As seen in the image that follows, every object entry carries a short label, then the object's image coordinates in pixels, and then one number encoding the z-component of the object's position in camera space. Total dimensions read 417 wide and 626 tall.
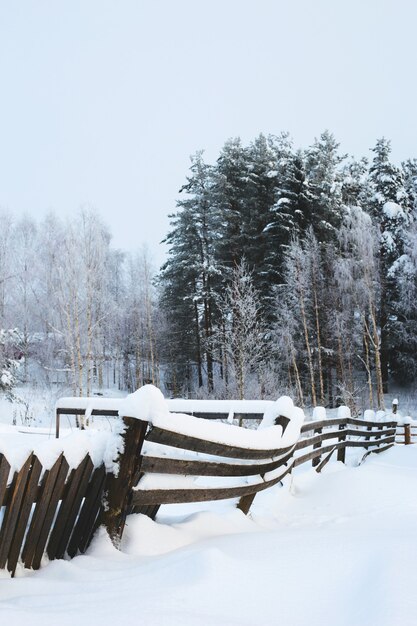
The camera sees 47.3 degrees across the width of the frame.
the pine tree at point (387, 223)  29.88
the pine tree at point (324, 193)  31.25
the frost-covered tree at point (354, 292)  26.64
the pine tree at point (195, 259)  30.48
